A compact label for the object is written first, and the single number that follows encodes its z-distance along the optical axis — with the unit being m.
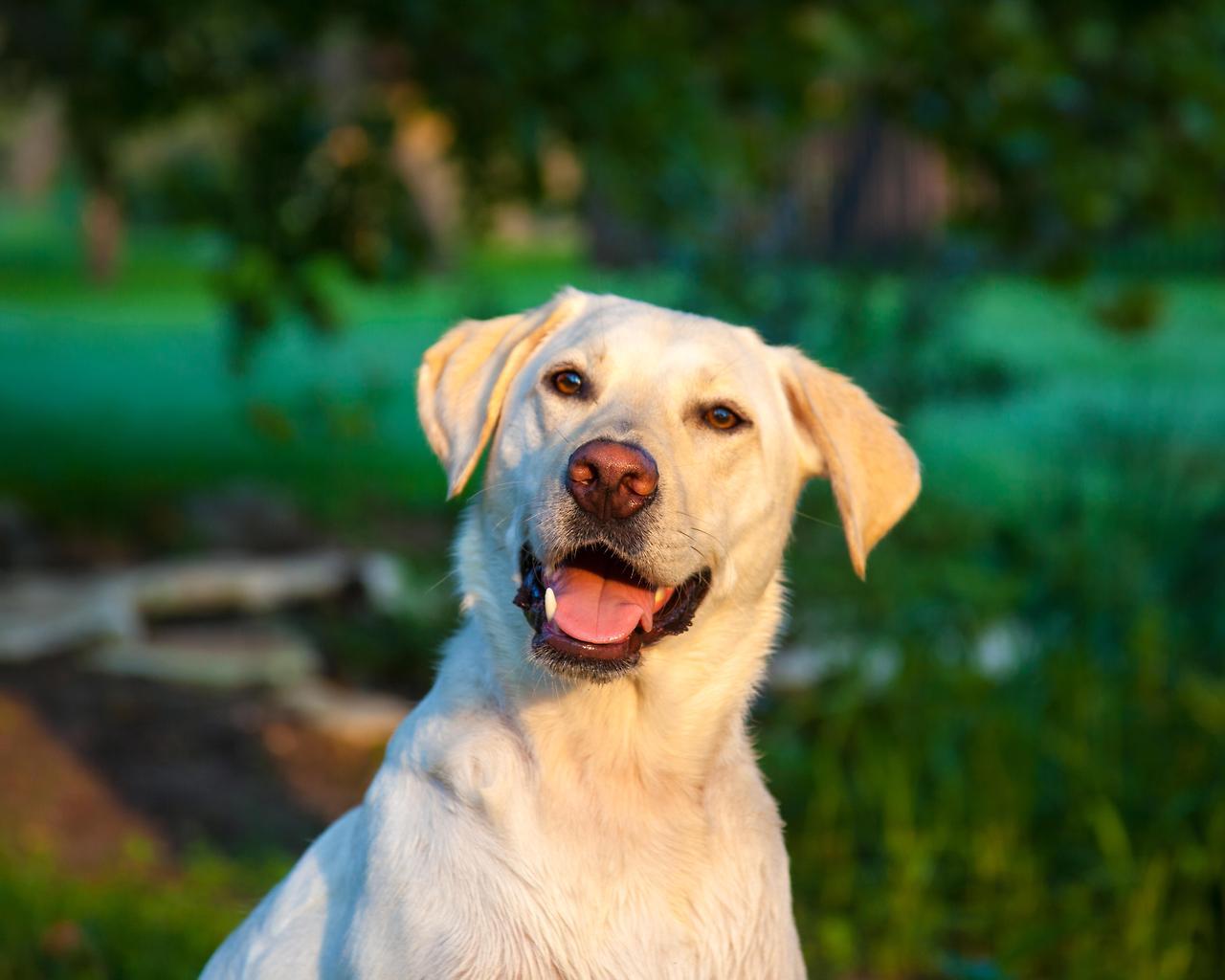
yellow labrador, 2.57
